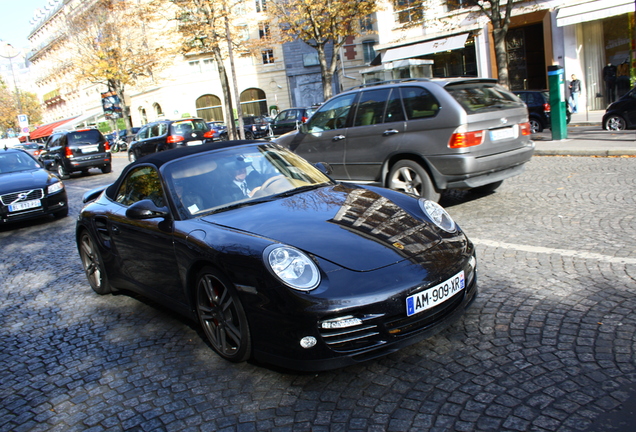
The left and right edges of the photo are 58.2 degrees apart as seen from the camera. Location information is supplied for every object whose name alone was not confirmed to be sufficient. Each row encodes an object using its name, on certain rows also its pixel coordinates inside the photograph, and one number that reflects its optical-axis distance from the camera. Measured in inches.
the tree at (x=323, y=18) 922.7
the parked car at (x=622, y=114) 595.2
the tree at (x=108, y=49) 1461.6
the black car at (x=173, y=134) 834.2
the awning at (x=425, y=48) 1090.1
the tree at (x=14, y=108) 3257.1
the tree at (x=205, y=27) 1023.0
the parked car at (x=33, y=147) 1570.9
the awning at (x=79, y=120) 2517.2
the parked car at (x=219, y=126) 1340.8
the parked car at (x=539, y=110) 697.6
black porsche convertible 122.9
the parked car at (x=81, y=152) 840.9
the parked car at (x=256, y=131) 1207.8
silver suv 283.3
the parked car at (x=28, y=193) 410.3
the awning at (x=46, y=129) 2719.0
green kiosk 526.6
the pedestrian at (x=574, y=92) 915.4
